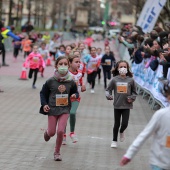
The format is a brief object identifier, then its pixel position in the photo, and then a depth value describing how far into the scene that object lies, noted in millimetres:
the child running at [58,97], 9781
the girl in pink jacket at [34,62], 21719
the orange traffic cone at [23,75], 24659
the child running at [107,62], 22359
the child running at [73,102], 11359
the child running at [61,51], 22564
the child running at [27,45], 36562
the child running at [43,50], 29788
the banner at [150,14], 25609
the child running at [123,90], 11108
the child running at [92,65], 21095
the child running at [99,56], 22197
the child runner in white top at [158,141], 6281
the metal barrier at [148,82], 16453
